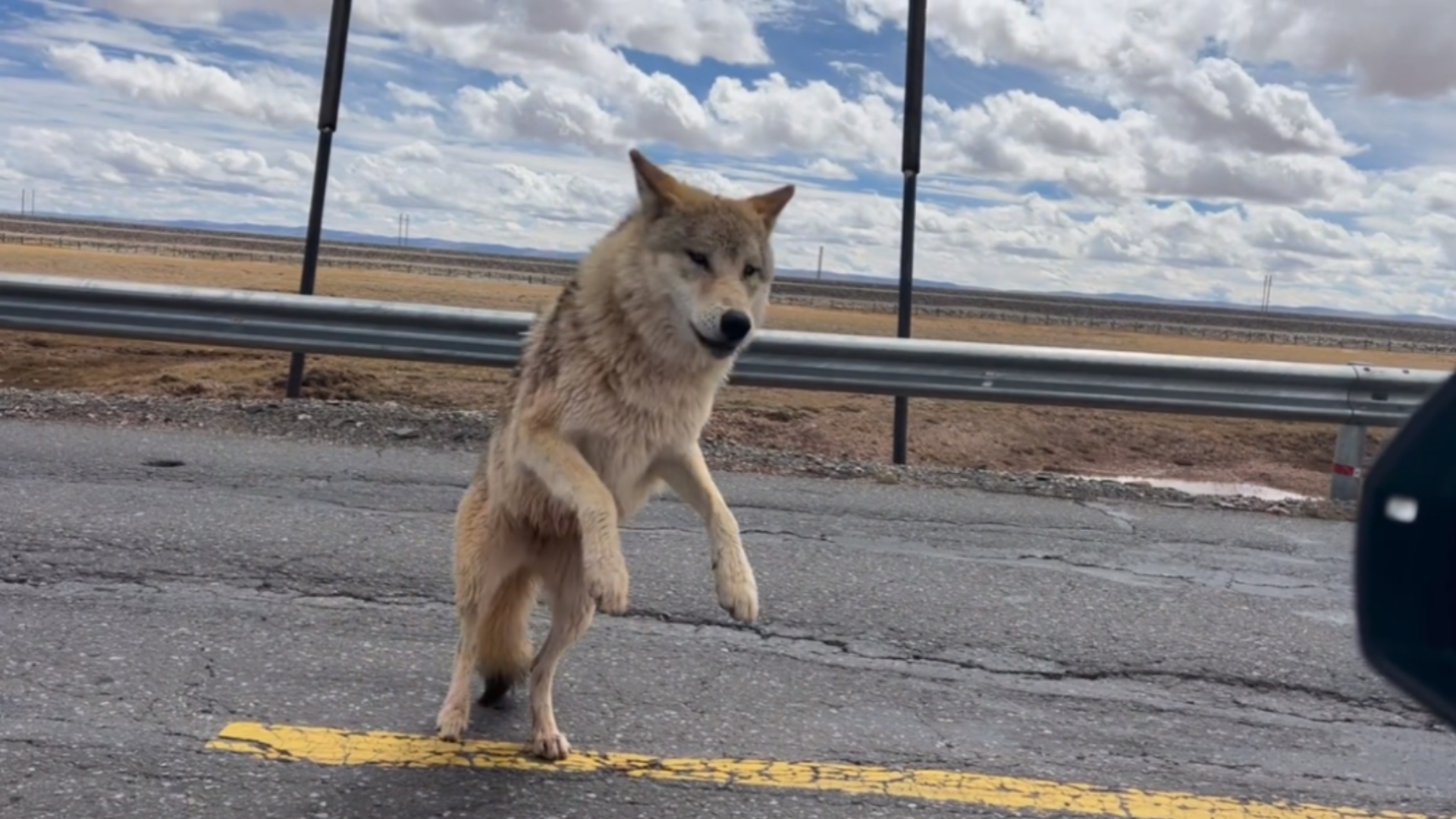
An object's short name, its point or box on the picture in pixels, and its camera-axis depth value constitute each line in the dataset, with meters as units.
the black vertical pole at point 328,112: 9.66
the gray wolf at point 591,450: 4.06
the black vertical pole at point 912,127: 9.67
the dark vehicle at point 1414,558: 1.24
